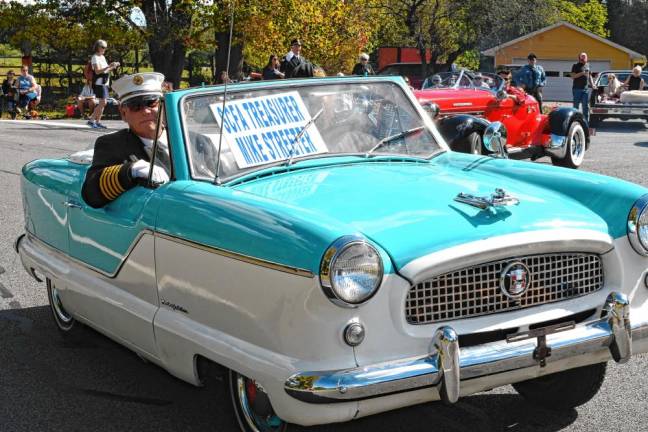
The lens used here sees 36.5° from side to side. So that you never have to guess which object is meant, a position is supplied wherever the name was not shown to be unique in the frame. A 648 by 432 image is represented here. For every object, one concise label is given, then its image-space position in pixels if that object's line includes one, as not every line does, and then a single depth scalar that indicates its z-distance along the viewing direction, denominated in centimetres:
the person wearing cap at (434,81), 1659
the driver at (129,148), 459
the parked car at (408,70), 3803
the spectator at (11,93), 2692
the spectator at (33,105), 2705
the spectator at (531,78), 2161
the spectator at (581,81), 2222
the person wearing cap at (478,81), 1611
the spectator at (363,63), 1823
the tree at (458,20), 4819
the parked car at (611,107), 2403
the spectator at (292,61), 1828
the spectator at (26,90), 2660
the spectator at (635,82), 2569
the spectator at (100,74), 1914
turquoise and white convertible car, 346
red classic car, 1375
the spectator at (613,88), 2543
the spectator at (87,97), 2168
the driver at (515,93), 1507
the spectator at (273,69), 1959
